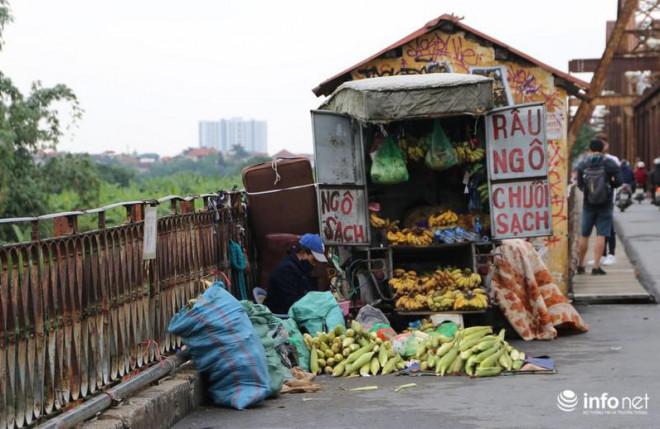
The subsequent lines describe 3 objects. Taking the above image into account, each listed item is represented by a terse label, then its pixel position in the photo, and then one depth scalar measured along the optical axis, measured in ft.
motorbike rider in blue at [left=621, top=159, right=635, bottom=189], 113.60
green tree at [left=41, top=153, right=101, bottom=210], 110.11
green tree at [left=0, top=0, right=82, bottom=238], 97.76
